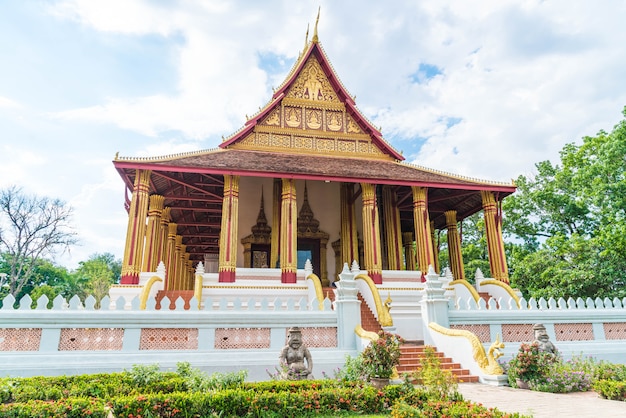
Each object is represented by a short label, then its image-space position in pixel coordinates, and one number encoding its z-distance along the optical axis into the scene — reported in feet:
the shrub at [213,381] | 18.67
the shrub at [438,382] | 18.11
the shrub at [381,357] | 20.79
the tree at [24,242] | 95.25
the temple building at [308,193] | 44.50
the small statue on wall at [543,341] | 24.75
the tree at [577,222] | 58.29
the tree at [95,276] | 136.63
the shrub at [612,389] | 19.84
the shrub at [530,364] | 22.85
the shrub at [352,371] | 21.78
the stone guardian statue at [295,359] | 21.21
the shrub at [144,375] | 19.10
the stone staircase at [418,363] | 24.98
